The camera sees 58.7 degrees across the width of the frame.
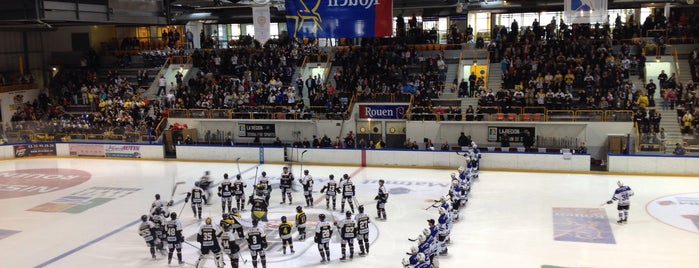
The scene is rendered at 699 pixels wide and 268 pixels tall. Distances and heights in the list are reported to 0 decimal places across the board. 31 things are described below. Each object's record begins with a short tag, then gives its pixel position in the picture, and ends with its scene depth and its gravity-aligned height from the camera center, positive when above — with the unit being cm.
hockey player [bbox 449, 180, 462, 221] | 1767 -281
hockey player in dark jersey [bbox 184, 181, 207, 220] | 1895 -285
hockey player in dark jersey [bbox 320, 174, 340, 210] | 1966 -284
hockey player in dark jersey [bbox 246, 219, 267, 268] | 1416 -320
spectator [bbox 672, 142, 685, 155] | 2434 -233
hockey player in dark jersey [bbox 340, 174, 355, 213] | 1941 -282
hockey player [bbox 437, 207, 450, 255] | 1473 -316
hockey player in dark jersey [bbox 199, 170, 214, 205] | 2073 -274
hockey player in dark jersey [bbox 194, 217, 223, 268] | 1412 -314
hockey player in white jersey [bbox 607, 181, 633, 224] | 1761 -303
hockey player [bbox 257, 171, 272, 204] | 1943 -270
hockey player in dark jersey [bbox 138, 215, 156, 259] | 1557 -319
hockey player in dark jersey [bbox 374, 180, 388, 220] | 1845 -308
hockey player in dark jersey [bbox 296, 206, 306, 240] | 1570 -301
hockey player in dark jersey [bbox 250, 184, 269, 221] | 1767 -301
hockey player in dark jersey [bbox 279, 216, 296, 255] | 1532 -327
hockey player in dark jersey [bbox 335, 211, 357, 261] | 1496 -315
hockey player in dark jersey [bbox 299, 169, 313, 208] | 2002 -284
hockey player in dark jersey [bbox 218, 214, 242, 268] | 1406 -323
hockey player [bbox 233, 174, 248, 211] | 1984 -282
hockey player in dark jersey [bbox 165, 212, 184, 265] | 1502 -316
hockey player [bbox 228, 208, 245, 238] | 1579 -313
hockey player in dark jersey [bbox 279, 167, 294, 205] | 2080 -274
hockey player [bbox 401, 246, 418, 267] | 1223 -320
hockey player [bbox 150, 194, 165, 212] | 1608 -261
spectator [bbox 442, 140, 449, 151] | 2709 -222
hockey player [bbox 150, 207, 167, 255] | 1566 -310
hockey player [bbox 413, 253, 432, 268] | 1208 -323
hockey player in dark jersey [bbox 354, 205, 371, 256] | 1514 -313
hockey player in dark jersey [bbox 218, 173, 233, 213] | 1964 -285
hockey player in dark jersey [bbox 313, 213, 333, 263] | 1479 -325
